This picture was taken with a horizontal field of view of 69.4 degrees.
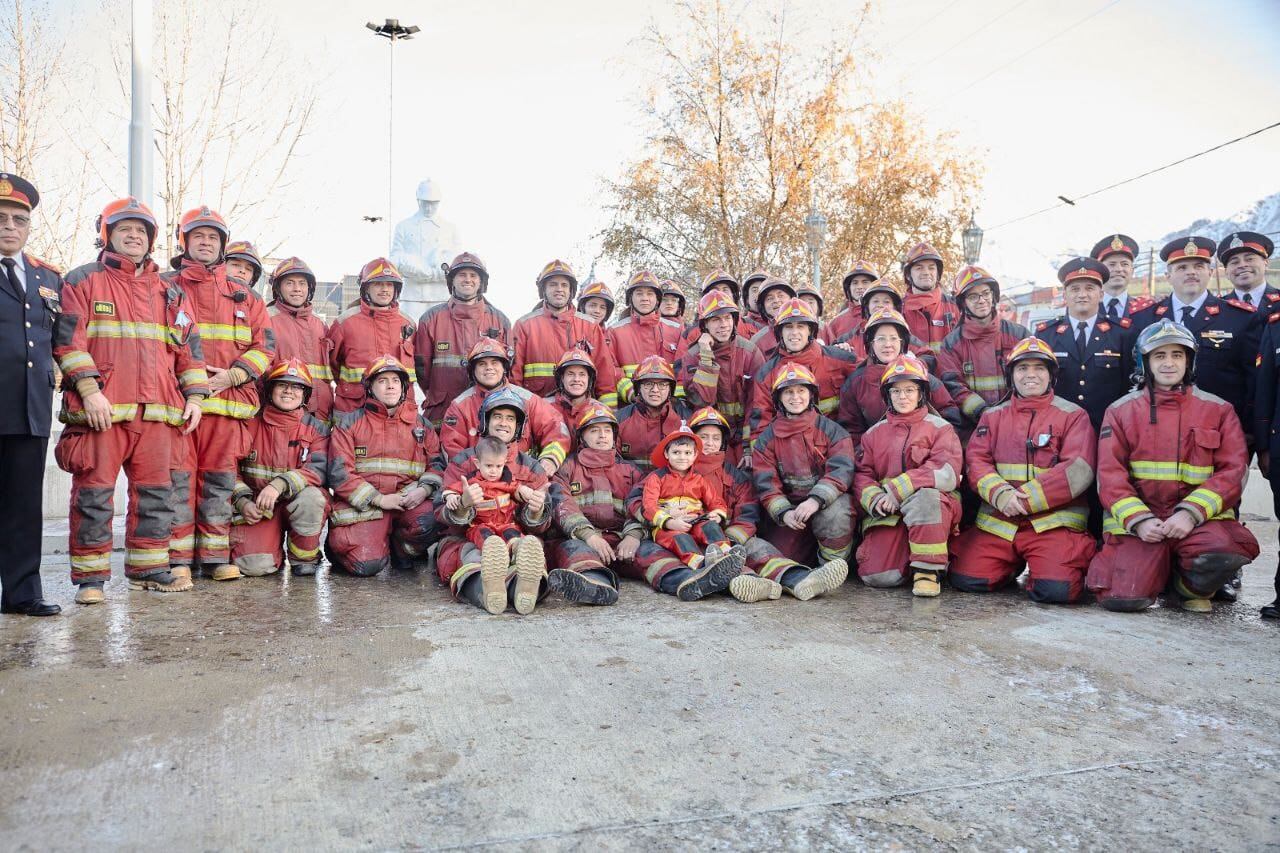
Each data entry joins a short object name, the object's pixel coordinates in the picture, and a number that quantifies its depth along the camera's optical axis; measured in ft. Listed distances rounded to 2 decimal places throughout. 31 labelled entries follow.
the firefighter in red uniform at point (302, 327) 22.52
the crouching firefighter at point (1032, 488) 18.70
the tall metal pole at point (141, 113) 26.58
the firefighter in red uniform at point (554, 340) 24.86
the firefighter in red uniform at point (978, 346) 22.43
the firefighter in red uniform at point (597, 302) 27.25
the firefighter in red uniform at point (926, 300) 24.39
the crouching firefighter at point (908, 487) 19.12
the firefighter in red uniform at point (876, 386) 22.04
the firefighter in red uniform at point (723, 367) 23.81
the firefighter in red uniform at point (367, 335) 22.94
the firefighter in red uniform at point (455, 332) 24.47
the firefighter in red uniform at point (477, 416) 20.53
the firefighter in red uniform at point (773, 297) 26.37
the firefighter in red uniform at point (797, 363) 22.30
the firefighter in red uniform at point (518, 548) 16.58
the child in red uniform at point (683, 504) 19.54
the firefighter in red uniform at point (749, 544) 17.84
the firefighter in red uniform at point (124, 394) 16.74
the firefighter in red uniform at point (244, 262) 22.17
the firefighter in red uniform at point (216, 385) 19.48
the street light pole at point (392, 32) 68.54
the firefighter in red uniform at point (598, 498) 19.39
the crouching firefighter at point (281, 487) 20.17
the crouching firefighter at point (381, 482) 20.77
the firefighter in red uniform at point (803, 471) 20.59
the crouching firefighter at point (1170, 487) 17.42
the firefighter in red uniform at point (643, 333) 25.80
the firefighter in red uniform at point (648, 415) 22.00
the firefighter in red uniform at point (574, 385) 22.36
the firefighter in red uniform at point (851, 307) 25.76
